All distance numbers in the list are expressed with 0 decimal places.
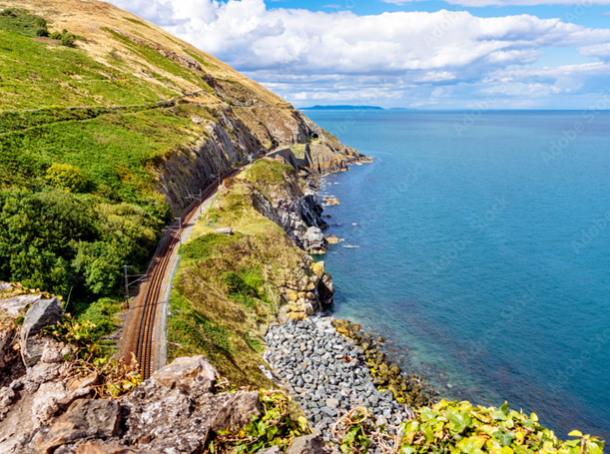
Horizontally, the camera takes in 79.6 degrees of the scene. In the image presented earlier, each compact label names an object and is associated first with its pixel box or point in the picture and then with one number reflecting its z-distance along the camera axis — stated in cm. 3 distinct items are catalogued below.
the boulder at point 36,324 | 1302
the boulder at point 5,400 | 1176
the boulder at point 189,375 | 1133
